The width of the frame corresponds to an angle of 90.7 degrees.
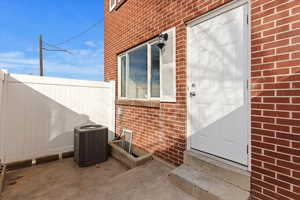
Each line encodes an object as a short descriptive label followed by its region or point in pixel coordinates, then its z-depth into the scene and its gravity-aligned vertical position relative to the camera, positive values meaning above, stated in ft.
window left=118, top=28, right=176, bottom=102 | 9.26 +2.15
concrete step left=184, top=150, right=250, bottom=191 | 5.76 -3.01
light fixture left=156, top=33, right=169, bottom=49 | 9.44 +3.89
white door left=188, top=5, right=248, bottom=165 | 6.12 +0.68
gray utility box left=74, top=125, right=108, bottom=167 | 10.72 -3.42
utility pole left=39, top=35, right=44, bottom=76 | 35.73 +10.76
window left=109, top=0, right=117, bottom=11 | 16.21 +10.74
